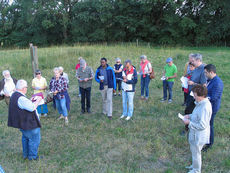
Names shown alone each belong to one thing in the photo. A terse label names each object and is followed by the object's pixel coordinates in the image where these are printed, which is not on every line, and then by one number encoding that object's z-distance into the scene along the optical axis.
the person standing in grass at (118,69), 7.97
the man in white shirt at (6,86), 5.73
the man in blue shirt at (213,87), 3.77
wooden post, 8.30
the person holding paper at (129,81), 5.71
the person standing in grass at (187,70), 5.15
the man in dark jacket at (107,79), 6.10
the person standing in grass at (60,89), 5.71
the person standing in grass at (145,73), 7.51
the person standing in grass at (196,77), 4.57
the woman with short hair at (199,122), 3.10
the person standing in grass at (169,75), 7.01
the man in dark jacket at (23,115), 3.58
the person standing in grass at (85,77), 6.28
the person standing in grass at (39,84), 6.12
